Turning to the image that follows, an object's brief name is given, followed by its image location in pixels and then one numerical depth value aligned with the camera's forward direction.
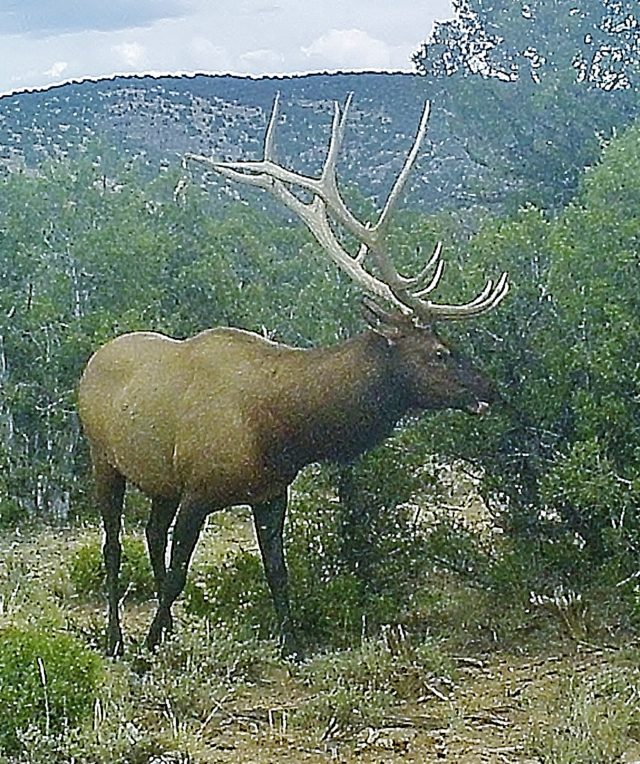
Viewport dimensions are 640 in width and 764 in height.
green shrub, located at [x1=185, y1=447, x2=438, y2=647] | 8.18
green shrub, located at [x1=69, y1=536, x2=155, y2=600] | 9.49
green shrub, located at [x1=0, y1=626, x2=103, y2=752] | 5.93
